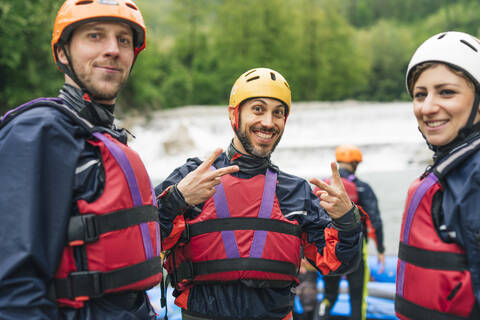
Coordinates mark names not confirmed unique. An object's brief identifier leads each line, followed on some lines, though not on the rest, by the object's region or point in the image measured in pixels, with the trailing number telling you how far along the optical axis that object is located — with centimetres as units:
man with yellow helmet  232
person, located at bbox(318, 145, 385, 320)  516
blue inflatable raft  542
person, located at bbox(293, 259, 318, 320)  539
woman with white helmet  169
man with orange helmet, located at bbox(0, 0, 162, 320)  146
